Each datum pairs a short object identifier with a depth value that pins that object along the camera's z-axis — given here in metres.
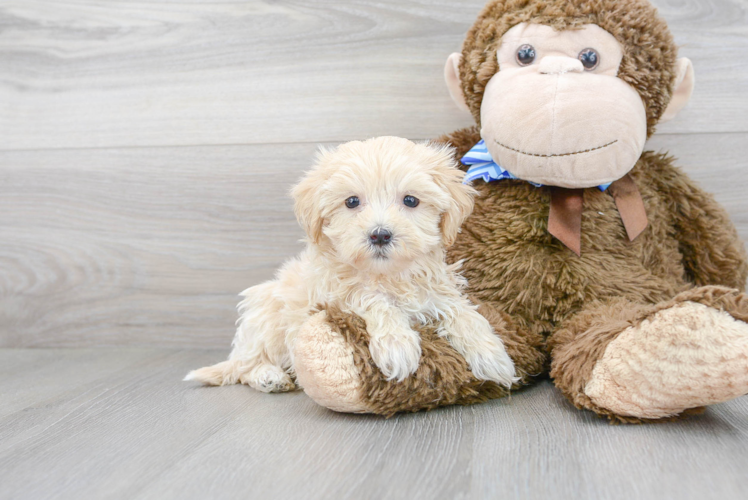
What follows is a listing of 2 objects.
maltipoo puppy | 0.84
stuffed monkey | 0.84
